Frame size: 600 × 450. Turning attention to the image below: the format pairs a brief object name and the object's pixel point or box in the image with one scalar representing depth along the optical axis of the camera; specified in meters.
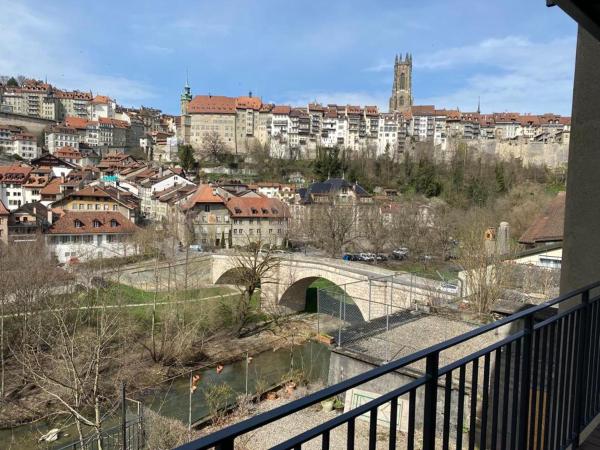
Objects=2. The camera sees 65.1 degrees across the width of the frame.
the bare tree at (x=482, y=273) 14.07
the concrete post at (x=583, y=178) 3.80
